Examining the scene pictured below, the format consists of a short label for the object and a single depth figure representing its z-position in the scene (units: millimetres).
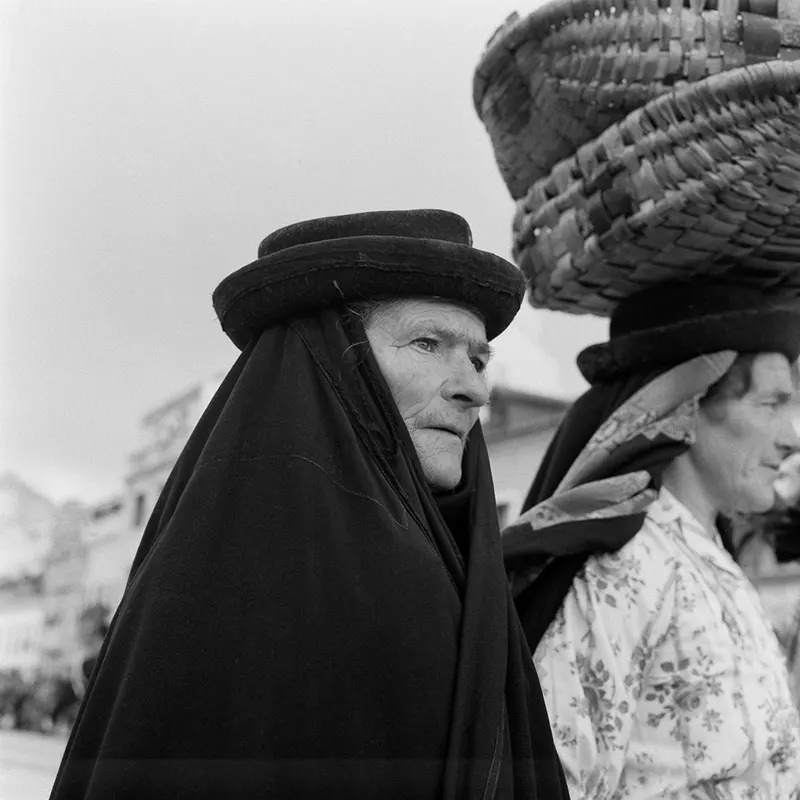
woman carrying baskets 1985
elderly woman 1341
